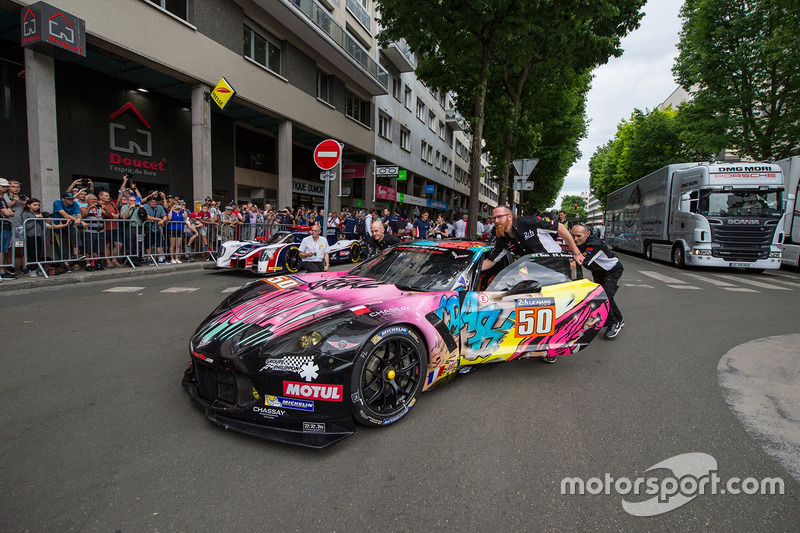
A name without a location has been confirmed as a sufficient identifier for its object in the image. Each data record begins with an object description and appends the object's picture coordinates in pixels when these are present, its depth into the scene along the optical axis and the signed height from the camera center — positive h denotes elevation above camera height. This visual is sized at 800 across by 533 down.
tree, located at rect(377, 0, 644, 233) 10.64 +6.04
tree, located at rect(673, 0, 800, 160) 16.69 +7.40
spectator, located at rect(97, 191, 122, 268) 8.52 -0.20
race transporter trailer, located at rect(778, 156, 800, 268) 13.48 +0.88
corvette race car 2.30 -0.72
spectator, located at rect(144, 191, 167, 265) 9.37 -0.01
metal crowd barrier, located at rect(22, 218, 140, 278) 7.39 -0.40
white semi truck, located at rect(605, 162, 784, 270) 11.78 +0.71
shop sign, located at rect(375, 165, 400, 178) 19.20 +3.02
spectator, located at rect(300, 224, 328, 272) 6.50 -0.32
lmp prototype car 8.86 -0.62
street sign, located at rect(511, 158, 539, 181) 12.32 +2.12
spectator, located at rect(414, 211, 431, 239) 14.75 +0.12
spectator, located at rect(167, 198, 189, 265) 9.91 -0.02
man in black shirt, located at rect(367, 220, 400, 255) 6.12 -0.15
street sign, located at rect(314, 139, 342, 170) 8.57 +1.62
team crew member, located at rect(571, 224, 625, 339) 5.02 -0.35
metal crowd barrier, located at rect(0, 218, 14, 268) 7.00 -0.21
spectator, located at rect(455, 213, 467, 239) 15.44 +0.16
